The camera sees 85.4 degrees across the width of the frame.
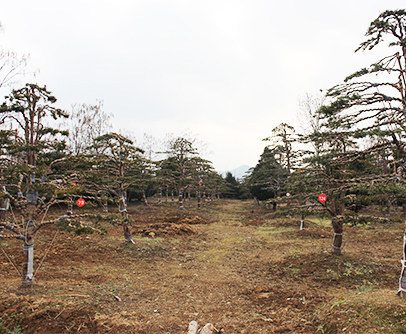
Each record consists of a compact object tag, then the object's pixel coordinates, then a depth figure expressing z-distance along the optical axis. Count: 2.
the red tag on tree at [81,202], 7.09
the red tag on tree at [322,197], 7.41
